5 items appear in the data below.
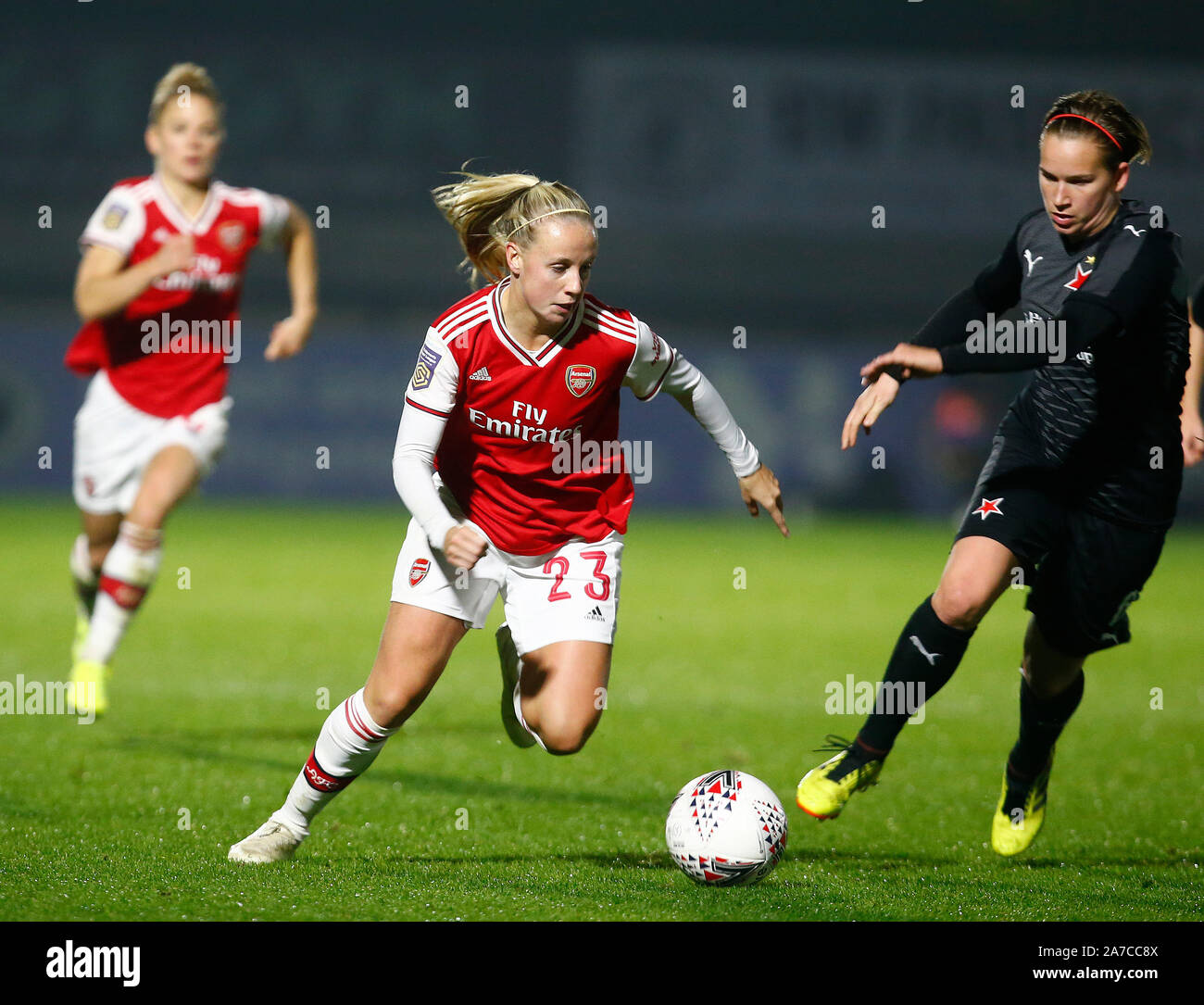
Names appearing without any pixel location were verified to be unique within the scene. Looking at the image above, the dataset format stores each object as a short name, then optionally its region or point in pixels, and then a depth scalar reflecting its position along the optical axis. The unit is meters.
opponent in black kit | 8.62
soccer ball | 8.27
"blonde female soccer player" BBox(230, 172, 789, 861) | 8.48
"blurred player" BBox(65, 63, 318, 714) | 13.44
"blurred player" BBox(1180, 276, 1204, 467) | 9.78
